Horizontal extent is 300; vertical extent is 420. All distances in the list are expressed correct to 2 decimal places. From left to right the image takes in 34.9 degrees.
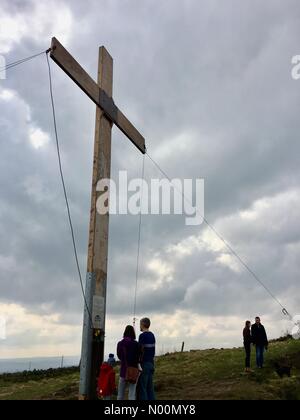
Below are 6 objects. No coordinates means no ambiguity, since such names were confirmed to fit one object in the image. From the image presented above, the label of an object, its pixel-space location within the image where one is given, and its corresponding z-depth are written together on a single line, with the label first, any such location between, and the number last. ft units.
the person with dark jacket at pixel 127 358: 31.32
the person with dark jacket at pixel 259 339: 56.65
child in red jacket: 30.42
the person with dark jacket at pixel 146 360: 32.63
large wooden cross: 30.89
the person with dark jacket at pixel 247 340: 55.31
